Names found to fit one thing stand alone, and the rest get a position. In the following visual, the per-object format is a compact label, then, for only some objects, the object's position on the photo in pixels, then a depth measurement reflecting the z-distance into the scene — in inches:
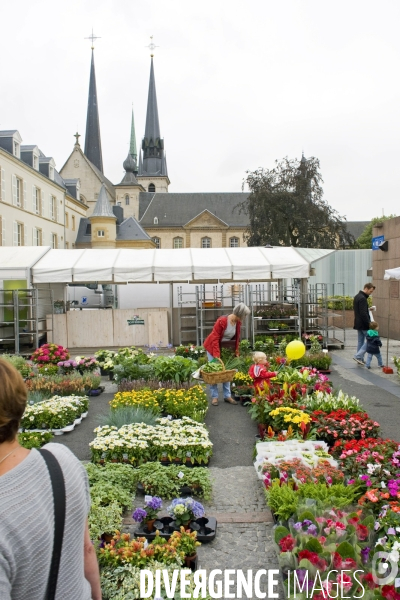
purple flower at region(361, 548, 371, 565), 136.1
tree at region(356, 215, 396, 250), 2510.8
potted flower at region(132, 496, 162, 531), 168.7
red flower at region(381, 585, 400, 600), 116.4
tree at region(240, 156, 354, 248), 1378.0
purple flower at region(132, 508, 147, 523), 165.0
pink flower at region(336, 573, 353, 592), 118.2
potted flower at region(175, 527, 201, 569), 149.5
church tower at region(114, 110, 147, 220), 3021.7
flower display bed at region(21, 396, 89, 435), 298.4
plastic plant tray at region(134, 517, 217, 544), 167.6
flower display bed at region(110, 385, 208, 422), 299.9
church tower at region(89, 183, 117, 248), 2198.6
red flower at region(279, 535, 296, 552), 137.5
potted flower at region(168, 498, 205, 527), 169.2
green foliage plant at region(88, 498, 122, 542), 157.9
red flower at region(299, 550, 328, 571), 125.7
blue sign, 769.3
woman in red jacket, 351.3
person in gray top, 62.7
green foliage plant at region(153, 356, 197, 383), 375.9
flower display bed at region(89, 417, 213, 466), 234.4
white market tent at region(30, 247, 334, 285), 633.6
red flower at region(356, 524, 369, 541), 143.6
